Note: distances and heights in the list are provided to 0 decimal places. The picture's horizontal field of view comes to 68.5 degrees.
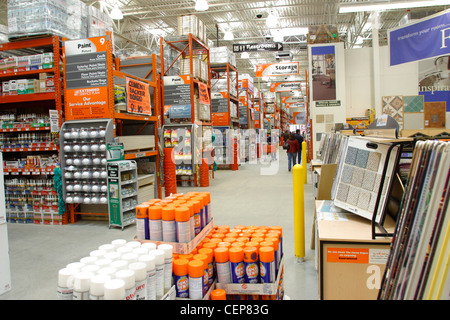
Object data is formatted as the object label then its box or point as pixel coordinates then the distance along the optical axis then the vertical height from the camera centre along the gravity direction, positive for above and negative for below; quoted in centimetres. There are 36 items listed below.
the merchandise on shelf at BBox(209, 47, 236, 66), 1315 +335
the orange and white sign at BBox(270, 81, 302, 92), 2189 +338
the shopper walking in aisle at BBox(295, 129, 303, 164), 1318 -5
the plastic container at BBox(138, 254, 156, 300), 178 -73
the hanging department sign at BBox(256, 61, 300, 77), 1534 +321
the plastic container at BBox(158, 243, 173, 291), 196 -76
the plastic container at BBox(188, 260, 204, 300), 199 -84
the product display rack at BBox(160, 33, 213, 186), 949 +143
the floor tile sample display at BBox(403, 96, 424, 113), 1045 +94
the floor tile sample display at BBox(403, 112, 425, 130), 1051 +41
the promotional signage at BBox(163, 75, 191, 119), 952 +128
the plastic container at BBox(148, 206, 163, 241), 230 -57
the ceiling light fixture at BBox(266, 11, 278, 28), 1258 +445
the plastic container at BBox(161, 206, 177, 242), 225 -57
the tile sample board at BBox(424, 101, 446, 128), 1092 +61
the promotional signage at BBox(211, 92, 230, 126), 1360 +129
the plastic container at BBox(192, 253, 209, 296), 204 -80
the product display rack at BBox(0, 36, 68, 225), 616 +23
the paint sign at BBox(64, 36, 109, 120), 592 +119
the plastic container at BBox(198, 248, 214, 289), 216 -80
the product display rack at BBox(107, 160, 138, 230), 565 -91
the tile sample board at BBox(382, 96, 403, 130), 1056 +88
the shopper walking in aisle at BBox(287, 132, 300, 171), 1226 -34
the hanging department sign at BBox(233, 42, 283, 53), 1473 +410
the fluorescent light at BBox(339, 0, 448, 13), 875 +348
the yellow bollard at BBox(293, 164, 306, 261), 394 -91
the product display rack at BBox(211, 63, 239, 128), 1357 +232
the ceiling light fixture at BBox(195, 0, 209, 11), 1007 +413
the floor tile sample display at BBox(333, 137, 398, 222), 245 -34
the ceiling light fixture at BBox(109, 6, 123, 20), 1082 +424
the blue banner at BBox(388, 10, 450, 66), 780 +235
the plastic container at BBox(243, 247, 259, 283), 216 -84
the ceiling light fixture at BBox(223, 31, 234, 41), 1545 +482
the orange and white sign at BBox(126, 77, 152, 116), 643 +93
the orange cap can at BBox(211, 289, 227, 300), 207 -97
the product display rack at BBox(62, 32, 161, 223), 593 +43
